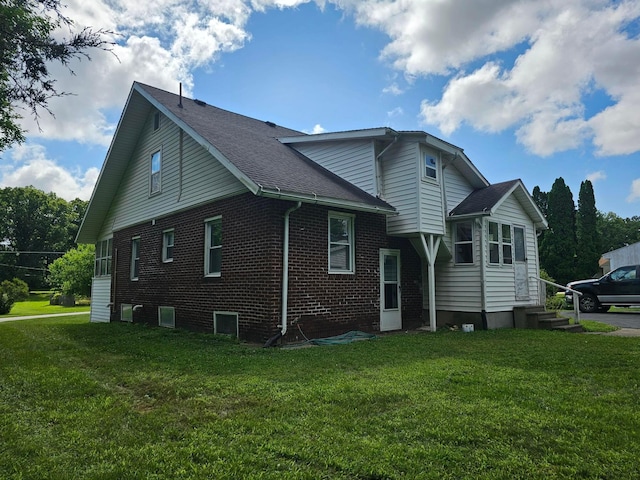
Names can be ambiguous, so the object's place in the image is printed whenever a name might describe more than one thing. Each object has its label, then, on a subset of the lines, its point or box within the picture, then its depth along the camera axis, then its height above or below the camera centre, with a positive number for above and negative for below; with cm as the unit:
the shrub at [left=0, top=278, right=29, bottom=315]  2342 -64
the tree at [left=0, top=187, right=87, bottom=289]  5397 +717
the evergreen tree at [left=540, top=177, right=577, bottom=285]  2956 +309
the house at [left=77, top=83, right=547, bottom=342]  901 +136
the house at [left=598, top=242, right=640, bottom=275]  3259 +215
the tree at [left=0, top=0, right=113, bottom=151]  607 +353
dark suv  1691 -33
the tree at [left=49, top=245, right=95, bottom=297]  3241 +86
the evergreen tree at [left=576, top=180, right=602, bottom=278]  2945 +342
